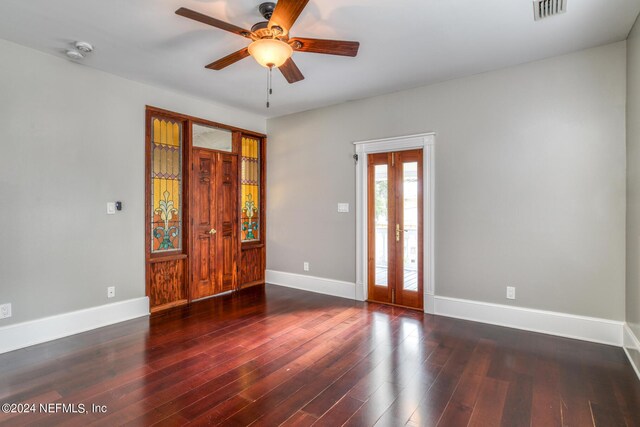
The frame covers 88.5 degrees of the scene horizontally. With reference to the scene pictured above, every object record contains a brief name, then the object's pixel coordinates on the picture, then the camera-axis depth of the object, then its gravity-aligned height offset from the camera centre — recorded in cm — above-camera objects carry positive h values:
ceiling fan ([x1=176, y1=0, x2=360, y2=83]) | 216 +127
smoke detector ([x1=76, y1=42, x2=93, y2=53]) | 305 +158
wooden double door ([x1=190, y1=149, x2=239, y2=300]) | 466 -14
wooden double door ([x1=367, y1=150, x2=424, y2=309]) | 420 -20
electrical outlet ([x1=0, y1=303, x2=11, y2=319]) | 300 -89
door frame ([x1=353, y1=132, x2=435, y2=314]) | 406 +17
